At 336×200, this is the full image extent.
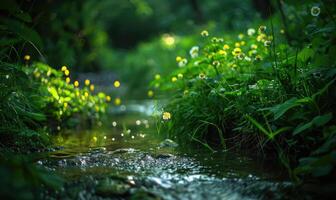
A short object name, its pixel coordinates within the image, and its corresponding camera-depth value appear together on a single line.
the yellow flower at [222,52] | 3.52
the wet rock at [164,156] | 2.78
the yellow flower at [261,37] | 3.70
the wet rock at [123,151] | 2.95
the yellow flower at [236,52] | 3.39
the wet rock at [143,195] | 1.96
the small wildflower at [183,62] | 3.90
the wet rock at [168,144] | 3.21
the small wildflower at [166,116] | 3.24
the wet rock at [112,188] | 2.02
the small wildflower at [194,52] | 3.90
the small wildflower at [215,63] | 3.50
